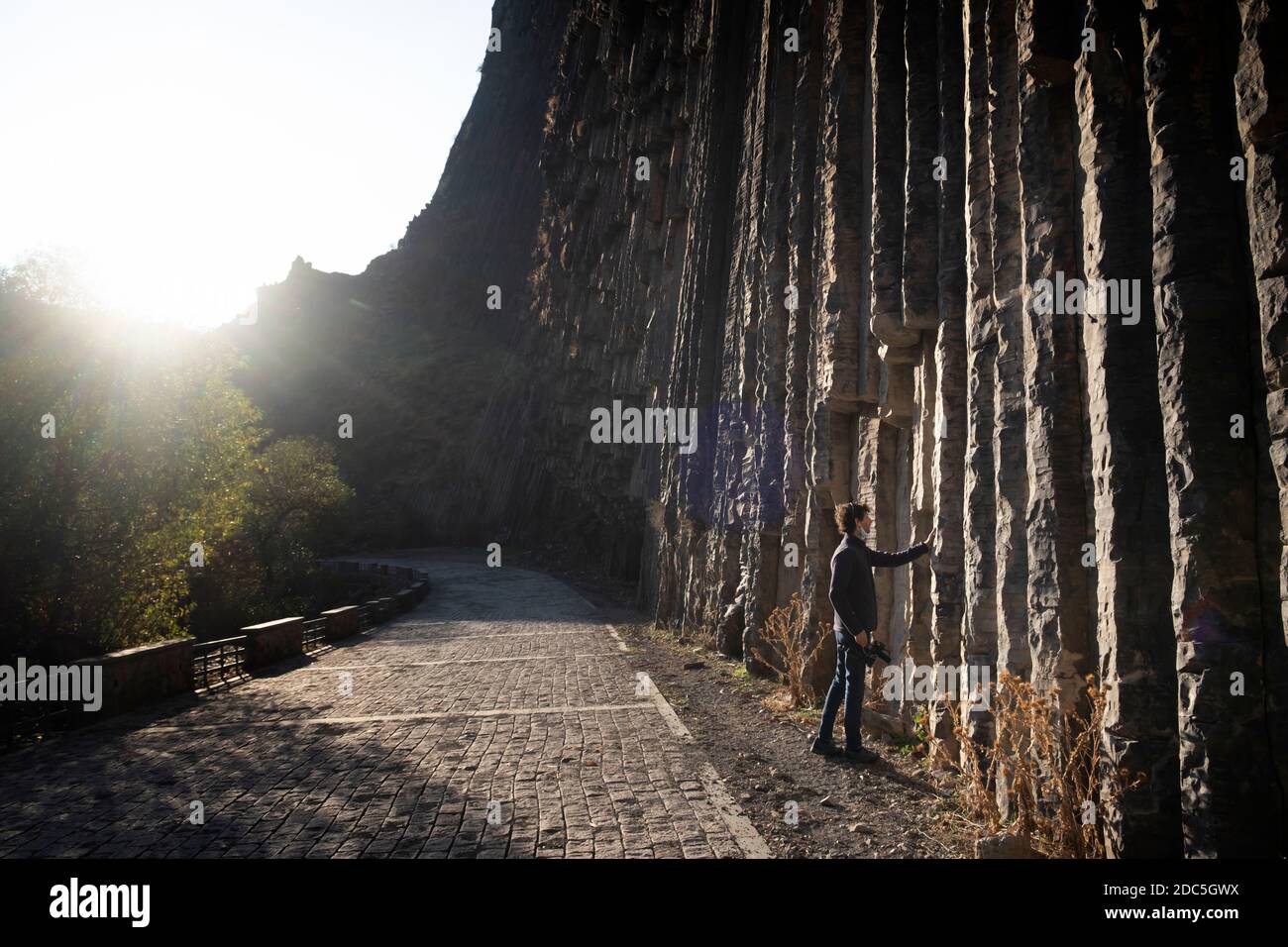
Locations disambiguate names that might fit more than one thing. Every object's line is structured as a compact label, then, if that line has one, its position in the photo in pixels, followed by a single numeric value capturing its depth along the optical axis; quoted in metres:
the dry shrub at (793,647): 9.11
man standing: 6.78
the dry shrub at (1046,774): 4.28
